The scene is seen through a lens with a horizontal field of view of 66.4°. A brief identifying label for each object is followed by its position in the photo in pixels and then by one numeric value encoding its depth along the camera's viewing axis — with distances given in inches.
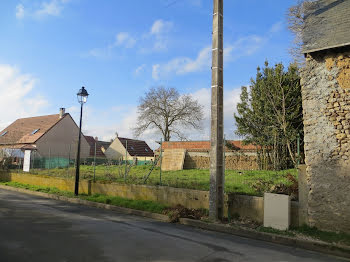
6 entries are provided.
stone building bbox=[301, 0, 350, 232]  276.7
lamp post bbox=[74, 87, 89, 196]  534.6
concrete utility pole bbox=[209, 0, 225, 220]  338.3
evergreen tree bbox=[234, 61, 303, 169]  758.5
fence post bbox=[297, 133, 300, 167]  345.6
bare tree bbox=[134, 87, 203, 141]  1784.0
